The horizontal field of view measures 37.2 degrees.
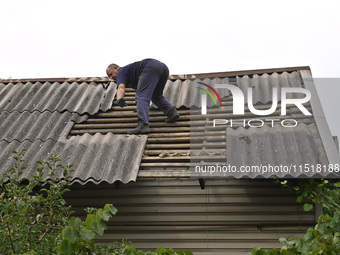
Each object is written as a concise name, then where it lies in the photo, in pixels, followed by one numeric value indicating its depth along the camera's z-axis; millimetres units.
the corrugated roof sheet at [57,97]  7793
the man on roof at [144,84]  6906
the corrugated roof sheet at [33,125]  6898
